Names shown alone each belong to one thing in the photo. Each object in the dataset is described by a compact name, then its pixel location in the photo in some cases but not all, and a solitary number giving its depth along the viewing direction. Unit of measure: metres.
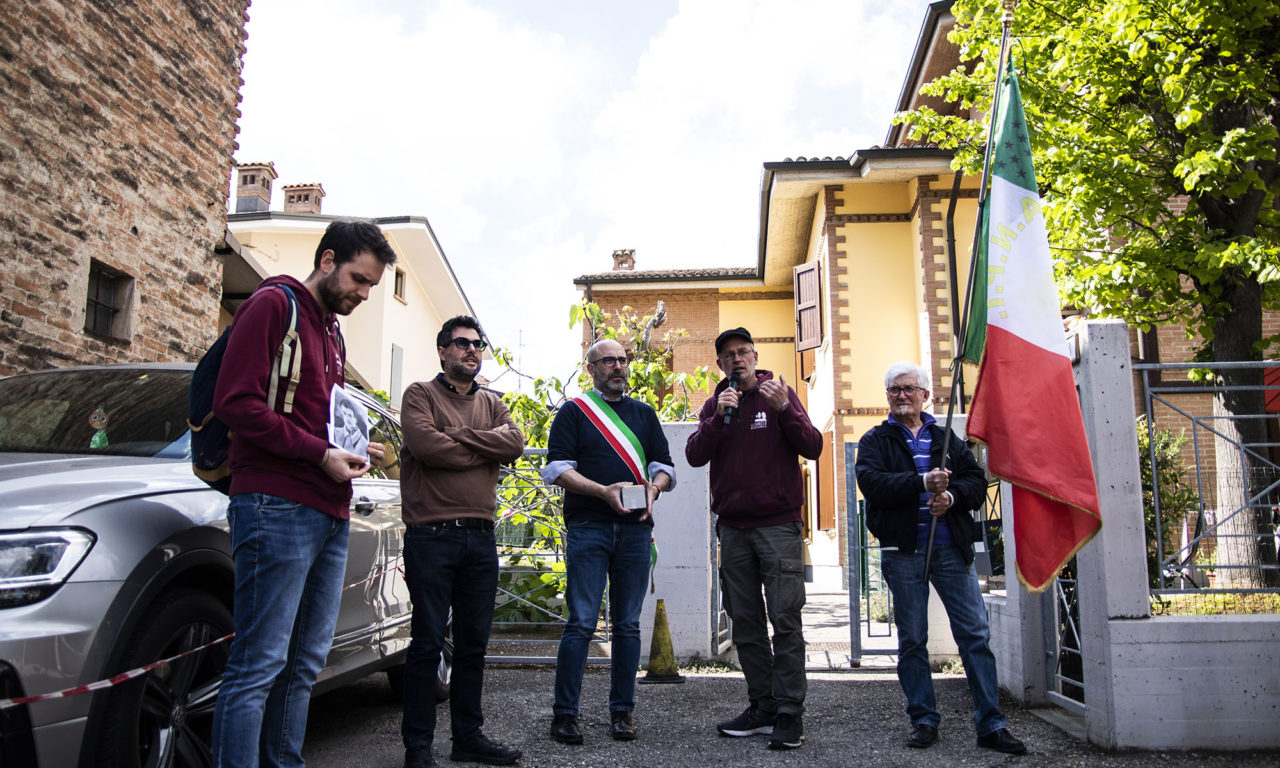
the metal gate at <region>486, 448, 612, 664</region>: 7.74
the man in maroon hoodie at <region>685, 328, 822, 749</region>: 4.80
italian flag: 4.35
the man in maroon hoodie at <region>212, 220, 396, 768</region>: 2.83
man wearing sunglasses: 4.22
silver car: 2.54
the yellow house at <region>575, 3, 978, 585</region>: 16.67
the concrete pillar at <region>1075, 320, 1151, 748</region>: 4.51
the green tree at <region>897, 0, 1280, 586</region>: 8.05
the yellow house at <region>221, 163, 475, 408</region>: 22.83
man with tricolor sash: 4.75
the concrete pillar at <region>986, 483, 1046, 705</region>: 5.55
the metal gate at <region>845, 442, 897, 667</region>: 7.36
